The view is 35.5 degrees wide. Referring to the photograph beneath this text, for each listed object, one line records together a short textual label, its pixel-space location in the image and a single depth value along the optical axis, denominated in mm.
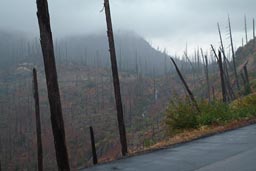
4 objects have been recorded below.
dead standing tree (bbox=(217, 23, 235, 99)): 43906
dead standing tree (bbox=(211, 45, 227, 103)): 35306
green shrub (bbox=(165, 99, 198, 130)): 17355
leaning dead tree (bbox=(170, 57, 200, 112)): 17791
